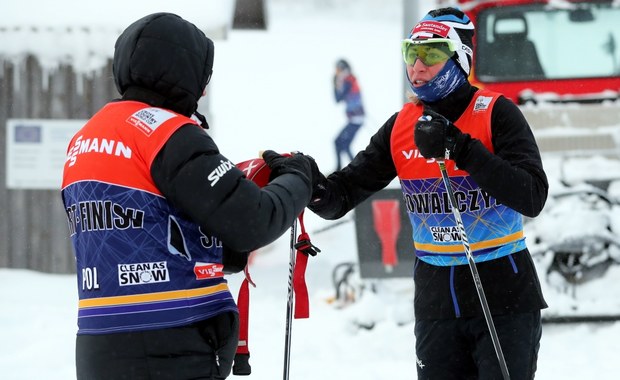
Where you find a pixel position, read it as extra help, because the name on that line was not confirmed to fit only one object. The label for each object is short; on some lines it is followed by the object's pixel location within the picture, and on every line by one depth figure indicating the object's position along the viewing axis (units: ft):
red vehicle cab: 58.44
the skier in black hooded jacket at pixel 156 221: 17.21
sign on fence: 67.87
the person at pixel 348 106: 106.52
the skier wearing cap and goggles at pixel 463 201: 21.80
